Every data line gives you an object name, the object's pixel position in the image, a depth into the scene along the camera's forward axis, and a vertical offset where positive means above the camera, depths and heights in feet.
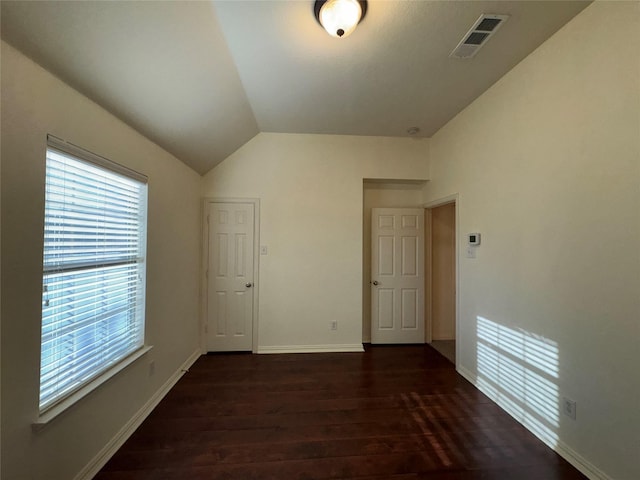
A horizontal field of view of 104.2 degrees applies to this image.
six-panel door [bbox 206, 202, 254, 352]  10.82 -1.43
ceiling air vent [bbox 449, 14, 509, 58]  5.21 +4.74
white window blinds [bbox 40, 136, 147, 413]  4.33 -0.57
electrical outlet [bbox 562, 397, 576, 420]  5.33 -3.50
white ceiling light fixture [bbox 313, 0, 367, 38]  4.66 +4.41
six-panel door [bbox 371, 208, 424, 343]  11.75 -1.18
